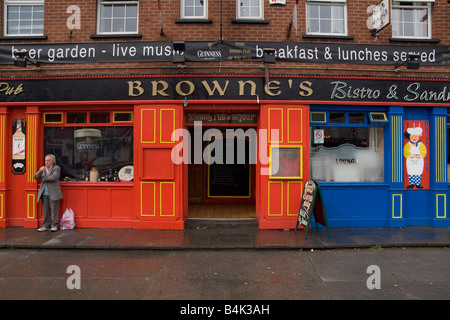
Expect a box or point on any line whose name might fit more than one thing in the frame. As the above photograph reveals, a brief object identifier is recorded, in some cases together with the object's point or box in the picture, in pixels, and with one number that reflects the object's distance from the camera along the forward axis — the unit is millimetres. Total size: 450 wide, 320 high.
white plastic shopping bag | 7457
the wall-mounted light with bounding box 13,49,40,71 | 7148
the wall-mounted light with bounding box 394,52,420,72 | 7352
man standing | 7231
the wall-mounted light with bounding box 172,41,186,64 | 7336
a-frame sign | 6559
